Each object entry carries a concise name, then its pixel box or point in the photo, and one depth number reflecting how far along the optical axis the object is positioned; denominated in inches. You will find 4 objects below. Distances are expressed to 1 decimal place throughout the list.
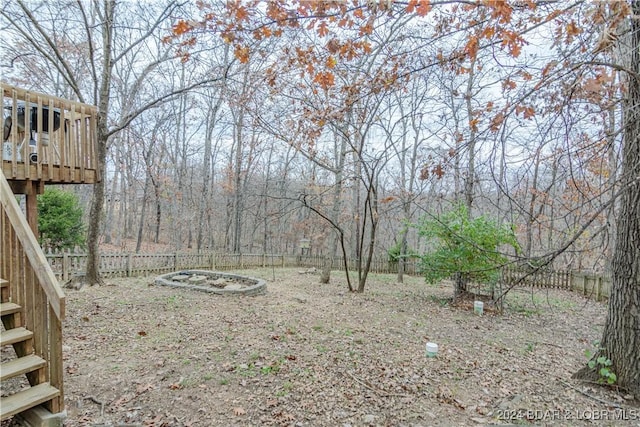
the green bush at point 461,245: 262.5
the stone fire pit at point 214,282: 270.5
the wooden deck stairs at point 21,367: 85.7
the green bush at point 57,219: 362.9
